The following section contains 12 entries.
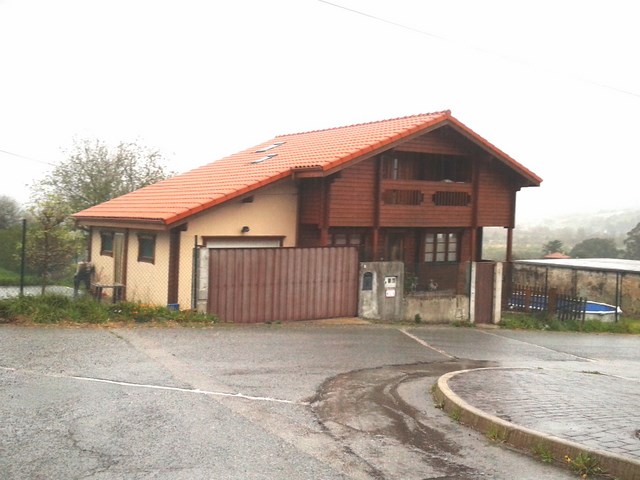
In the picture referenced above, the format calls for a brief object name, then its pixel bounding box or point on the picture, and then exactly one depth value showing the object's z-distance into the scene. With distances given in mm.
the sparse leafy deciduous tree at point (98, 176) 36031
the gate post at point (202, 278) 15180
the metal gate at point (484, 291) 20750
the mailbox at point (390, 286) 18500
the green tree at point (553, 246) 64188
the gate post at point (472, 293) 20481
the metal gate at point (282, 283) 15656
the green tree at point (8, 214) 36375
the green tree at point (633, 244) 64062
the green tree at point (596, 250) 65312
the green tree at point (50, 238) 15977
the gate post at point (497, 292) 21000
